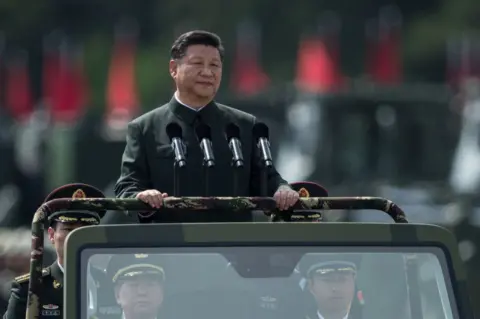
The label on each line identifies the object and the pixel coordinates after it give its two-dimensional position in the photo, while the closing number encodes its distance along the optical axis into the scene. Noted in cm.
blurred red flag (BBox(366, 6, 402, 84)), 7194
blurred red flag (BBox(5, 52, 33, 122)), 8711
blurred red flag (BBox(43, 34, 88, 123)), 7762
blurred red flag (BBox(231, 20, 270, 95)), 8062
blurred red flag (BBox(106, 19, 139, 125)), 7939
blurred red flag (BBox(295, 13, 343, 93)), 6907
